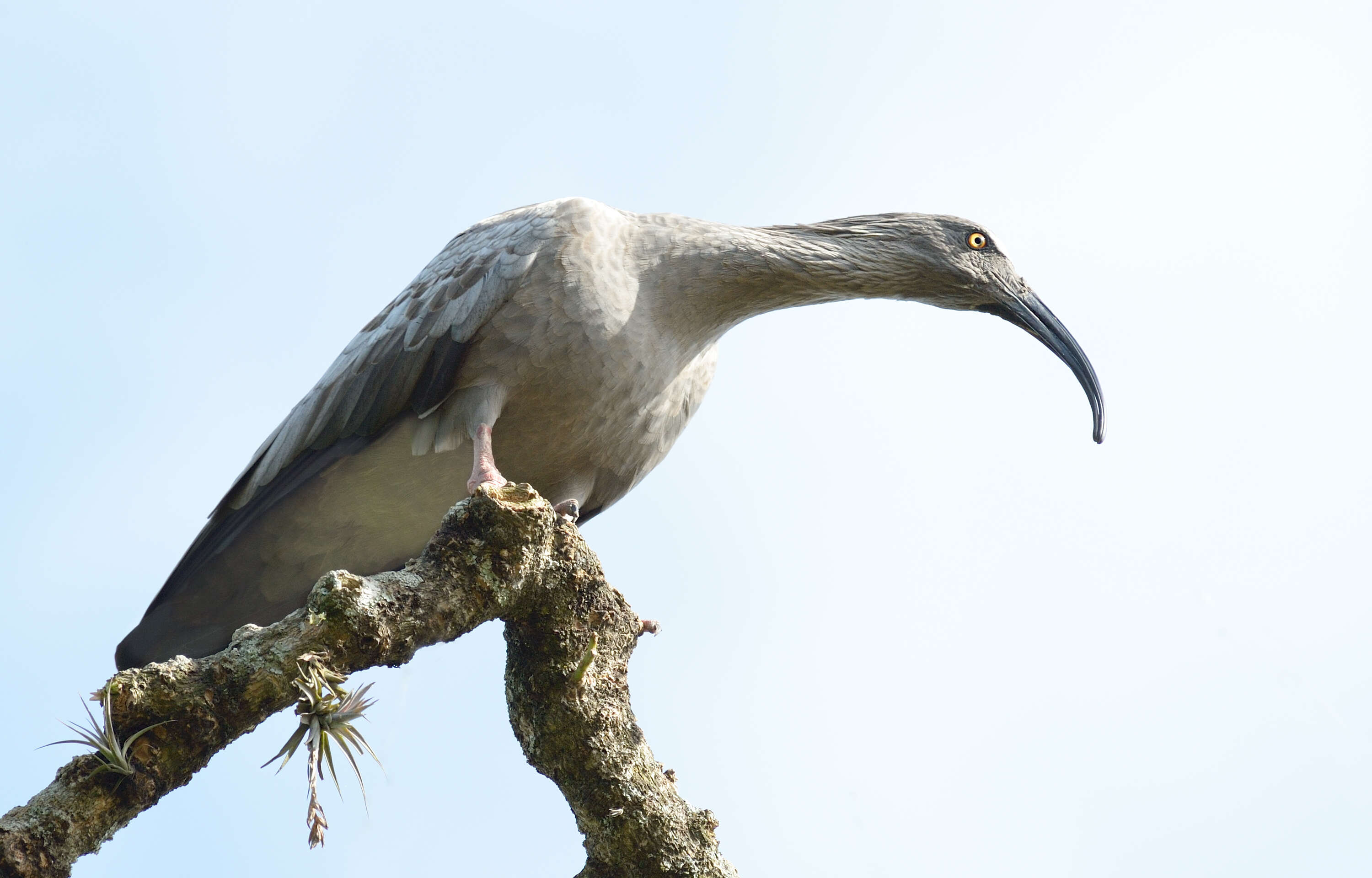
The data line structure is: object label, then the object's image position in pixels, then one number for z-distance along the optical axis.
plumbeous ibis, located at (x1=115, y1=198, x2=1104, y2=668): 11.68
